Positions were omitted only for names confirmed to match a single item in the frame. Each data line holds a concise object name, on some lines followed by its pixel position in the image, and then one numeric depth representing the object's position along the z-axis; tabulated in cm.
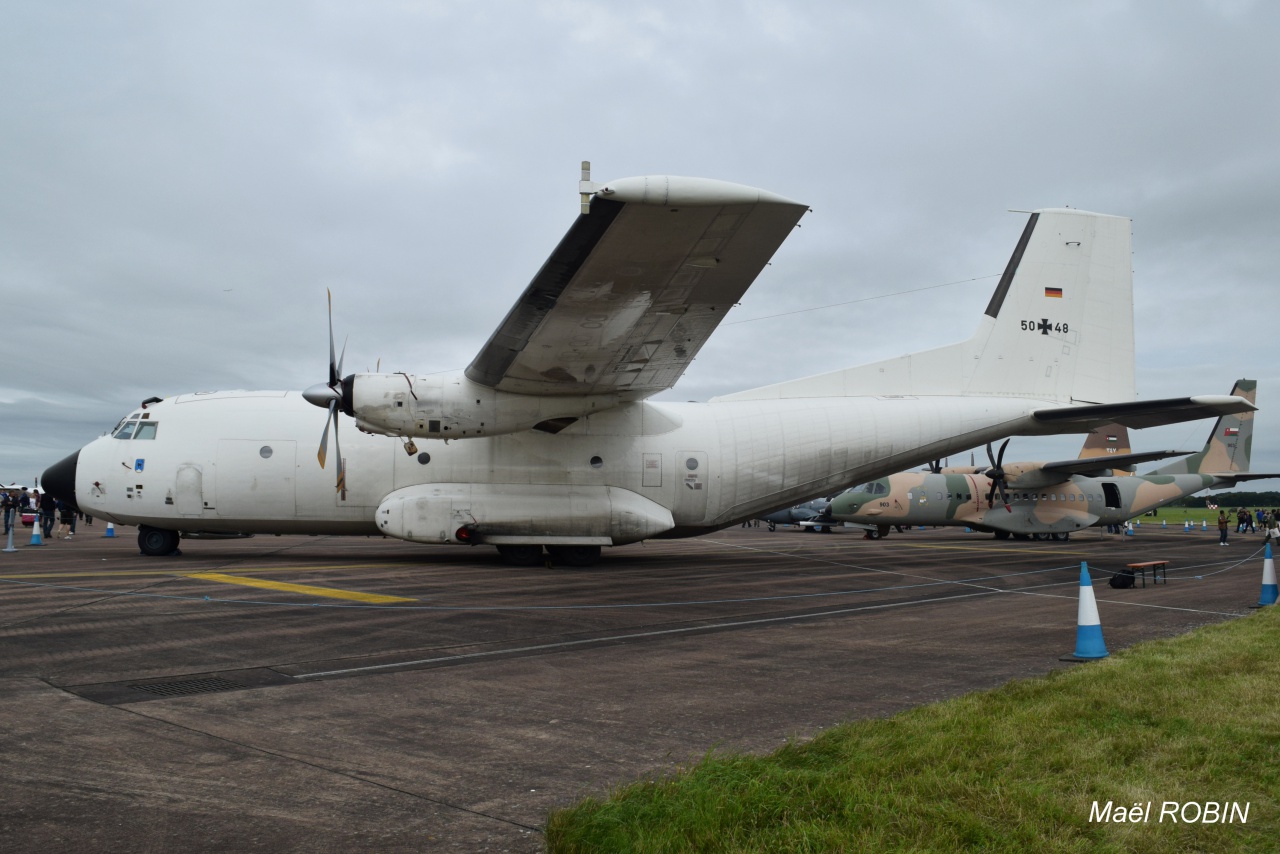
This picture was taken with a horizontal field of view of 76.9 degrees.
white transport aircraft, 1350
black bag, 1269
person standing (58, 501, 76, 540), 2550
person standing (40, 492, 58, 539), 2577
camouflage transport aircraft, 2875
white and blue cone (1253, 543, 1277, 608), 1041
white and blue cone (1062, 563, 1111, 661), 682
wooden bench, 1309
